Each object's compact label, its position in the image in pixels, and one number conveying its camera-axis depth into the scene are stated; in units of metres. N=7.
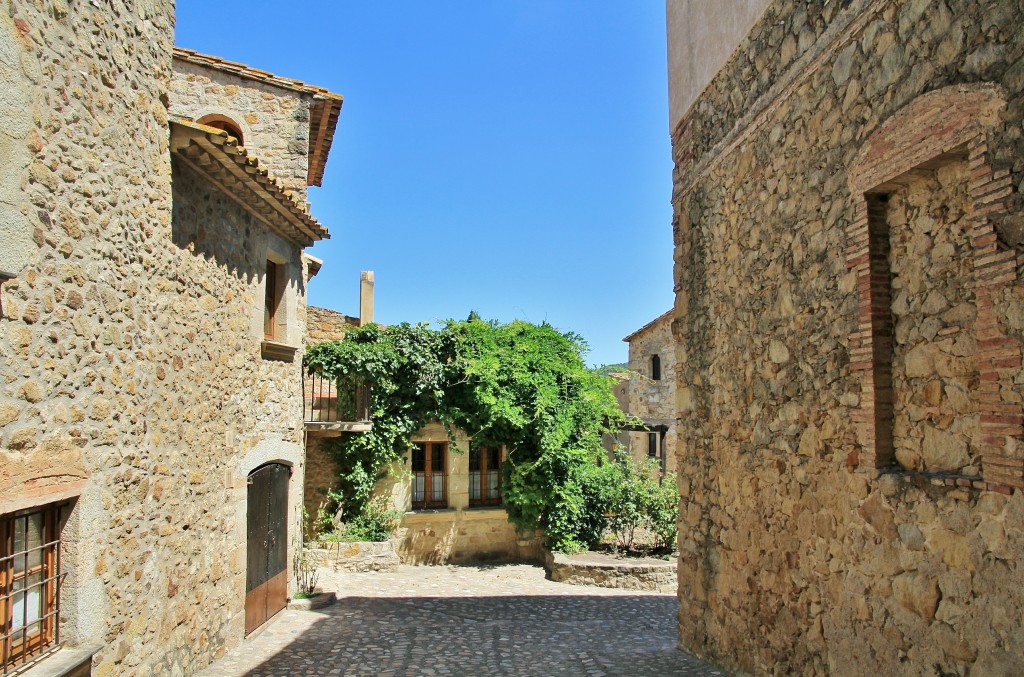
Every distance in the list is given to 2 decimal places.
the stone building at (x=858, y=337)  2.99
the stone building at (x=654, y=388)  22.06
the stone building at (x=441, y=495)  13.62
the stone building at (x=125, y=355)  3.80
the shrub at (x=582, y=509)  13.51
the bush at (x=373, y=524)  12.70
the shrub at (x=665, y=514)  13.27
